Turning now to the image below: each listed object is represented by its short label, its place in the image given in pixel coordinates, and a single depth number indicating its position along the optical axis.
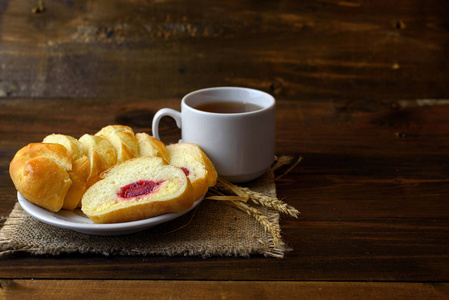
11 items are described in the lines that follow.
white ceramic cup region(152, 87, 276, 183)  1.10
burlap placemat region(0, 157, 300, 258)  0.89
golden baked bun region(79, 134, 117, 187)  0.99
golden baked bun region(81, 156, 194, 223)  0.88
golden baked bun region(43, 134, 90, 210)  0.95
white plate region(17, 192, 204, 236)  0.85
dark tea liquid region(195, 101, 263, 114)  1.23
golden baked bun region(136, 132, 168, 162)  1.09
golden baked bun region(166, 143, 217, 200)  0.99
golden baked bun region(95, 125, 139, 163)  1.06
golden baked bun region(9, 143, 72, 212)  0.91
